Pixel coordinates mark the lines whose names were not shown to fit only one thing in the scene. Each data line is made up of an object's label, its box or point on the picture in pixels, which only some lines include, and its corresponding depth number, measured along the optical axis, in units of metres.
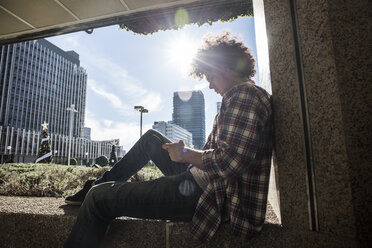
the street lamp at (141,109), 22.54
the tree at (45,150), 20.00
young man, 1.34
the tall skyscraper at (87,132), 146.50
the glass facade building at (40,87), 62.28
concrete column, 1.15
